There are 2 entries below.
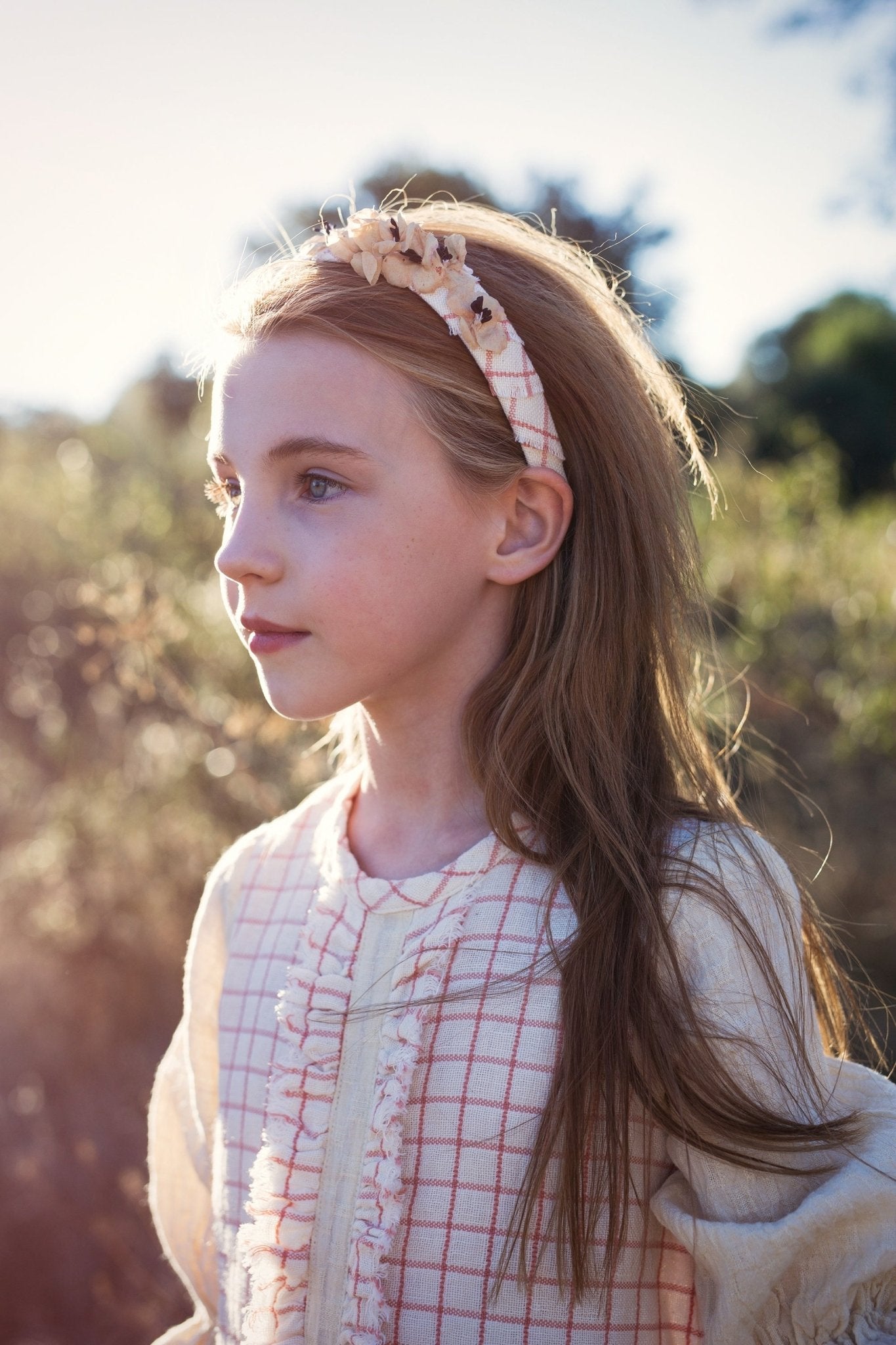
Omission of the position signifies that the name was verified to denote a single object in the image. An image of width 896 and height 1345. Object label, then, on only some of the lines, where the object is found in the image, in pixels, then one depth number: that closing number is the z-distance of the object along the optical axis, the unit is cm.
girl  94
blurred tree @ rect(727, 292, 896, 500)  1166
